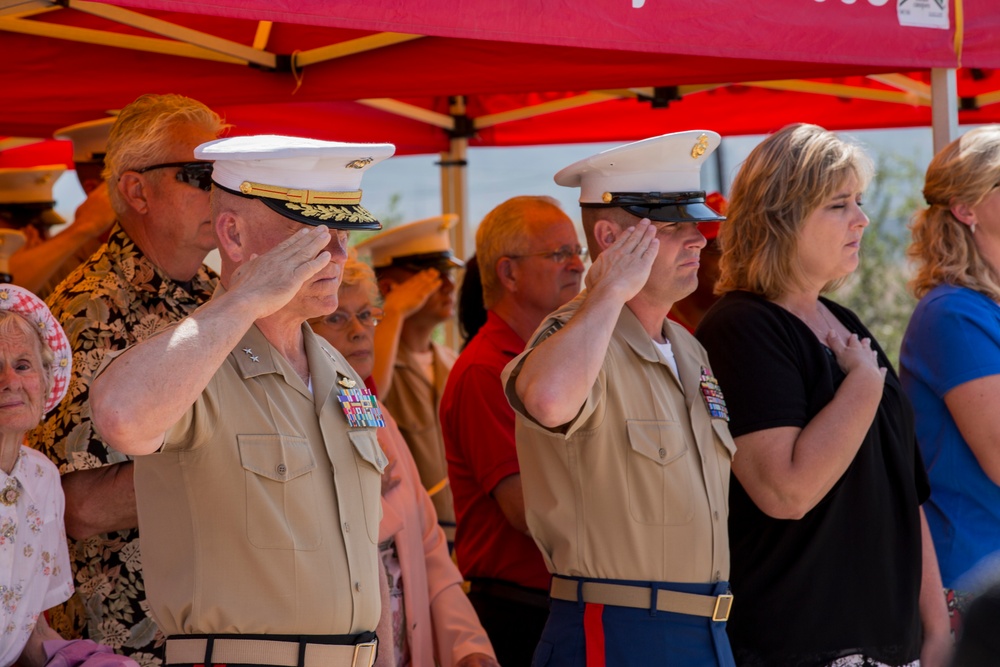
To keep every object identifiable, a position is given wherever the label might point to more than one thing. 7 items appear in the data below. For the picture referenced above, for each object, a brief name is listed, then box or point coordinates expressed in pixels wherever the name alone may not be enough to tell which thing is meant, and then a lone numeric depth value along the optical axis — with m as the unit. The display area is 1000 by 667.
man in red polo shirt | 6.49
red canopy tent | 5.64
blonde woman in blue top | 6.11
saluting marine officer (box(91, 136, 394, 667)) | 4.15
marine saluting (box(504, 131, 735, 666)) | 4.87
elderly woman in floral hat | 4.73
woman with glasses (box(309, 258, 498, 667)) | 6.17
